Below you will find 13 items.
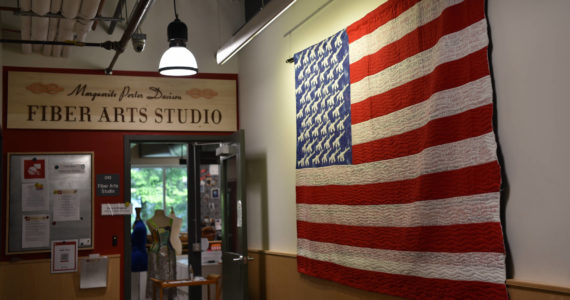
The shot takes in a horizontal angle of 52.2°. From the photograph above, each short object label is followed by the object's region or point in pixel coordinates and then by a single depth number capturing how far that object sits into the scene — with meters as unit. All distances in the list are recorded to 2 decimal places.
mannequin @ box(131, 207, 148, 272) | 8.52
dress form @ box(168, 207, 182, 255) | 7.41
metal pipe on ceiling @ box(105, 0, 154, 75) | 4.21
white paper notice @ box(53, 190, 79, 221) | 6.29
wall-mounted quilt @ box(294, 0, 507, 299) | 2.86
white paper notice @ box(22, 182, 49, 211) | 6.21
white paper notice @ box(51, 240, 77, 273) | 6.18
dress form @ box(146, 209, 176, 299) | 5.93
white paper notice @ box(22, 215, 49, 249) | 6.15
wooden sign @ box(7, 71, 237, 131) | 6.30
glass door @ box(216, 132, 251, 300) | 5.65
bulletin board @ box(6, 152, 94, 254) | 6.16
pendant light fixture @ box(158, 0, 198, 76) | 4.61
